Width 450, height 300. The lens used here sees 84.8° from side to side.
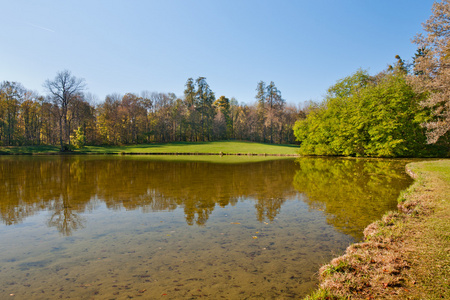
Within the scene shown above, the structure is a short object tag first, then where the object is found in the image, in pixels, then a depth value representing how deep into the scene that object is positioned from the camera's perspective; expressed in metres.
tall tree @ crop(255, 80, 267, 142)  72.00
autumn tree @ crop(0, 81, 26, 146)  49.66
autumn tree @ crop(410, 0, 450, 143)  15.24
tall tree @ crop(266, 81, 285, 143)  71.19
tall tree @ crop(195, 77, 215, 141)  70.50
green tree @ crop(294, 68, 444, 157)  28.92
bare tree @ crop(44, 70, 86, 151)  45.62
